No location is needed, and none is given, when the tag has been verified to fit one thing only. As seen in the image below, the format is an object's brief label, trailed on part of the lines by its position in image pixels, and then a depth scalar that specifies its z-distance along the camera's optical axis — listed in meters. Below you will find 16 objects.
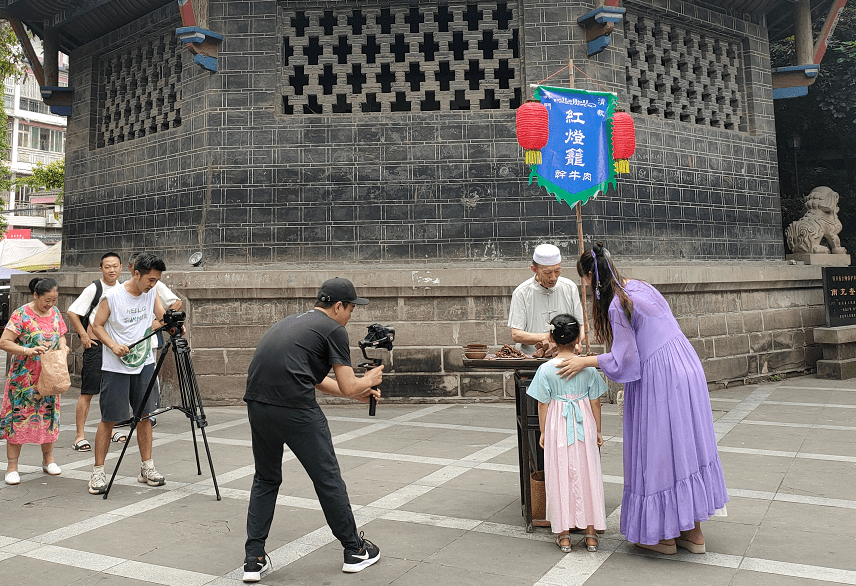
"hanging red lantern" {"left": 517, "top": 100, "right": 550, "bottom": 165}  6.72
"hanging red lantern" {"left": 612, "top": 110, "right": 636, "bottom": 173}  6.87
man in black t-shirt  3.45
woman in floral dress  5.60
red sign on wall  34.90
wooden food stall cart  4.25
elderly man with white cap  4.99
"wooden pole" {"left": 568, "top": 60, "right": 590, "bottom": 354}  6.07
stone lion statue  11.78
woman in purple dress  3.66
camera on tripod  5.14
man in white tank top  5.20
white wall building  39.28
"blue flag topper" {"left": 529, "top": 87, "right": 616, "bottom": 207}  6.73
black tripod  4.98
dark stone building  9.10
